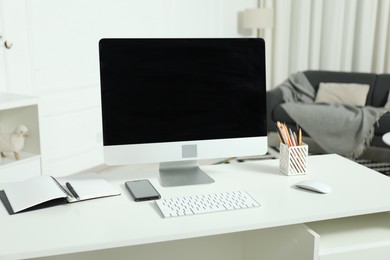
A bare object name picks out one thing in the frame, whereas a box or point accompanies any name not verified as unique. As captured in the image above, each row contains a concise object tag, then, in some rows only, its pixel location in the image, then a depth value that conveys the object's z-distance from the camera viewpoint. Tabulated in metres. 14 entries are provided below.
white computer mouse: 1.51
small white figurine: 2.70
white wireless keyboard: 1.34
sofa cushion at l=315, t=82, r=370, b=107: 4.64
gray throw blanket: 4.12
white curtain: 5.07
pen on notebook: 1.44
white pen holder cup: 1.69
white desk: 1.19
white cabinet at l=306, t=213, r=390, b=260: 1.36
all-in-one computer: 1.53
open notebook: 1.37
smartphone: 1.45
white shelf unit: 2.62
